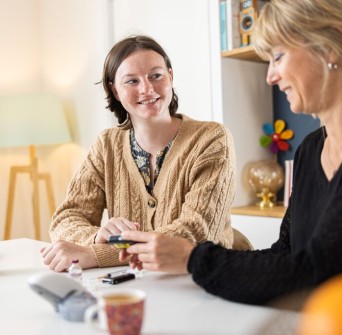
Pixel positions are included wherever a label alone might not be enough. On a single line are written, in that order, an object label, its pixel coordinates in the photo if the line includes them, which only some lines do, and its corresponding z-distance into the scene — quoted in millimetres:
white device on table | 913
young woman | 1665
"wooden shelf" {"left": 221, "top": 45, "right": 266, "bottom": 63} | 2572
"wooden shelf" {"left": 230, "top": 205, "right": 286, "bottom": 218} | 2523
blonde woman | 961
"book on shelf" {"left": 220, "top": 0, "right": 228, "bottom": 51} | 2666
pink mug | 764
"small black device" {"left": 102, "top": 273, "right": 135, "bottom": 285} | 1179
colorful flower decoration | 2850
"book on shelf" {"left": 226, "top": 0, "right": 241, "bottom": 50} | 2645
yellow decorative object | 2752
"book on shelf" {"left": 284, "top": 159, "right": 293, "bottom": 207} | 2693
